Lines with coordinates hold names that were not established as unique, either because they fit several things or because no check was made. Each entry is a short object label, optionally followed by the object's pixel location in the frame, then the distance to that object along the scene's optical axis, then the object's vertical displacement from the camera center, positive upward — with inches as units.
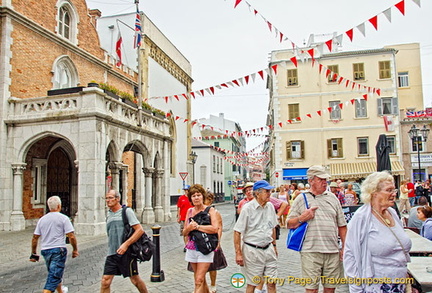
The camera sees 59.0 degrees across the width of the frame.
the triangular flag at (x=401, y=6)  322.0 +144.2
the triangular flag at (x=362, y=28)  377.7 +147.1
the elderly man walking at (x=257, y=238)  179.9 -28.6
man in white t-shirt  201.9 -31.7
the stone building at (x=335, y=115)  1173.7 +195.5
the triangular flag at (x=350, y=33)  391.5 +147.4
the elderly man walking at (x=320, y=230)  157.9 -22.5
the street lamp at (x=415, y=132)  794.2 +90.2
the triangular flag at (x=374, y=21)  362.0 +148.0
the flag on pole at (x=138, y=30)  658.8 +261.3
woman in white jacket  118.3 -21.6
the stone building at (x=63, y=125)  517.3 +84.8
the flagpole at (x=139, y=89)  634.2 +156.2
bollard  262.7 -58.0
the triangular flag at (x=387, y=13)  343.9 +147.1
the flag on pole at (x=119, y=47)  771.3 +272.7
